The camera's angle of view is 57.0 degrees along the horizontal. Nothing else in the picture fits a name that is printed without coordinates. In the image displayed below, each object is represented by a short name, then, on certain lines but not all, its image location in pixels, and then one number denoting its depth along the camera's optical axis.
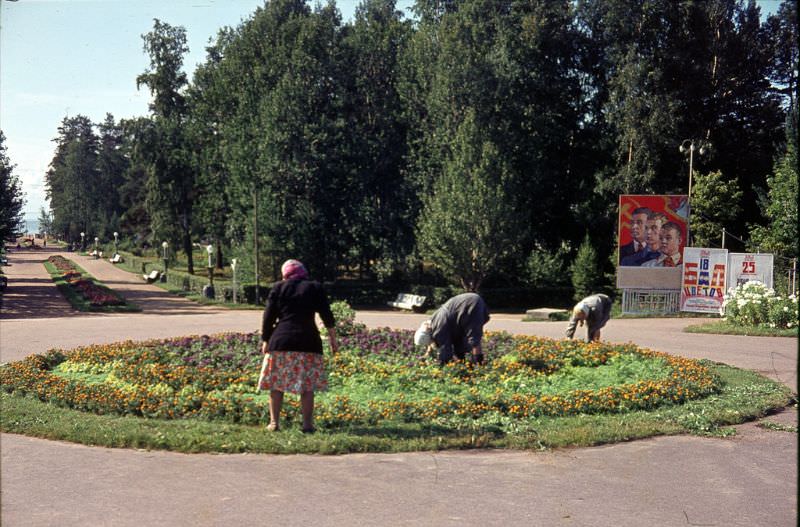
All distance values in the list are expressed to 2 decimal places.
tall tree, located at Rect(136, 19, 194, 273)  48.06
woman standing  7.45
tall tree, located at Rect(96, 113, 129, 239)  87.69
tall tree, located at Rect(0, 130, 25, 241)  32.09
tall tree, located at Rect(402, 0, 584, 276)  32.78
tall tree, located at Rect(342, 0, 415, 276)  34.37
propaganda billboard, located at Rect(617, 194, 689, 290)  25.27
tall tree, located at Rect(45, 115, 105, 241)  86.44
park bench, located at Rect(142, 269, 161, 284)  44.88
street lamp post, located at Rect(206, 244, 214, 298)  32.41
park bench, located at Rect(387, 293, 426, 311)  29.34
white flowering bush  17.77
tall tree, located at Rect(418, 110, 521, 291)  29.83
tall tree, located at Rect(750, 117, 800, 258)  22.22
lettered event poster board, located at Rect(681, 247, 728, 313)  22.80
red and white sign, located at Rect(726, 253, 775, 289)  21.66
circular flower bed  8.48
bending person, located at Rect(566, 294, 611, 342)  13.18
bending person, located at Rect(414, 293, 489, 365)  10.50
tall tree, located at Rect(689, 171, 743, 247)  30.94
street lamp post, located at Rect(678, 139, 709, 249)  26.72
